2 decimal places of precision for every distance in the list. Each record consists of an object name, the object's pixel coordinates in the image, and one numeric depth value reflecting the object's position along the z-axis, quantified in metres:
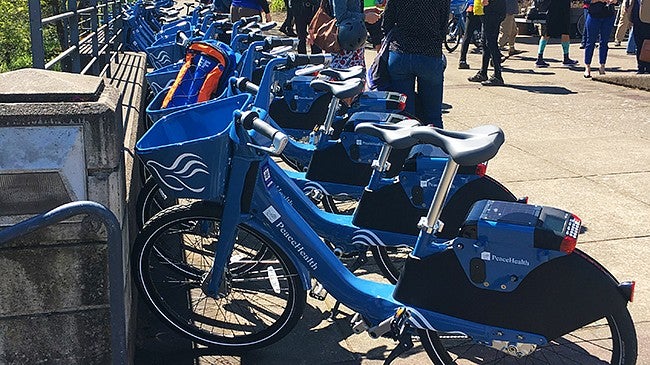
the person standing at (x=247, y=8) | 9.61
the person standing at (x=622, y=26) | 14.28
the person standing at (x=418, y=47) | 5.57
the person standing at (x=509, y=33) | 14.85
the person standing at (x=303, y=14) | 11.63
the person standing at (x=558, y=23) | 12.63
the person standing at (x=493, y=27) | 10.66
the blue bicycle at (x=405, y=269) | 3.06
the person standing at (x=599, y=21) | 11.15
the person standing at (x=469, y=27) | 12.20
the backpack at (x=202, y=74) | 4.86
